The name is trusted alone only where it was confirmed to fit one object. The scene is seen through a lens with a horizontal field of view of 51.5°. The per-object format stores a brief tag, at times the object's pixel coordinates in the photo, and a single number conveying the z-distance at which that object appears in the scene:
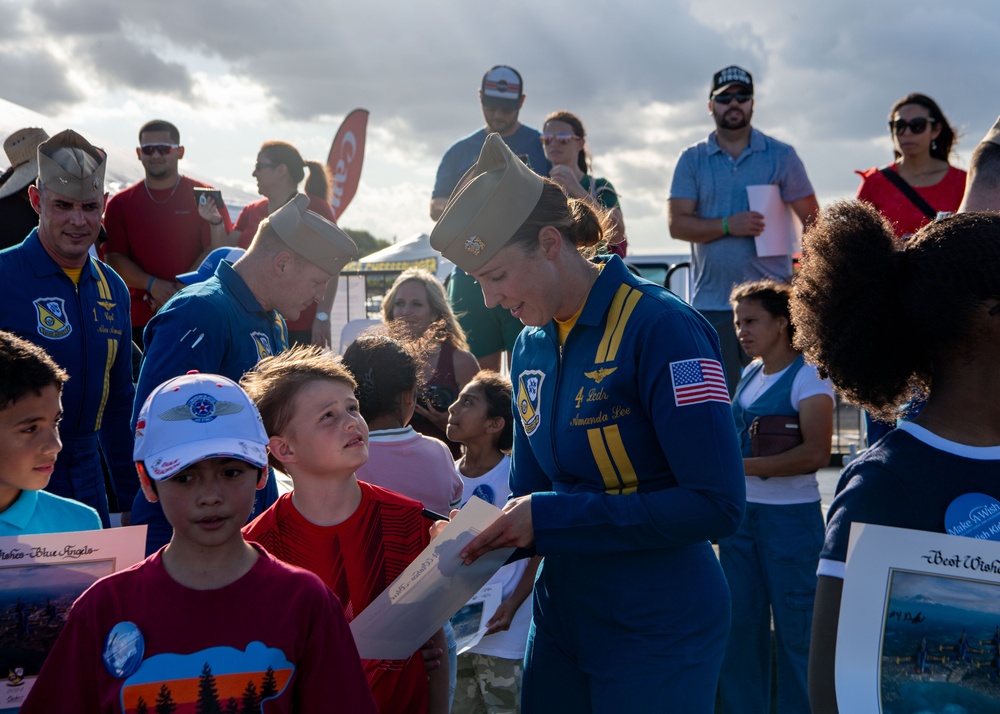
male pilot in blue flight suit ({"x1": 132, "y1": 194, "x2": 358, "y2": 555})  3.54
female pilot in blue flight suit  2.42
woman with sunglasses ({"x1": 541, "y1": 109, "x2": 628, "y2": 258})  6.53
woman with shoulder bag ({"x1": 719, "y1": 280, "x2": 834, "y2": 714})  4.76
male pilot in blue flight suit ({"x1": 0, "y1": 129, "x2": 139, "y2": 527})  4.16
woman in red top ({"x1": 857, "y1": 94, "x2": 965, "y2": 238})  5.97
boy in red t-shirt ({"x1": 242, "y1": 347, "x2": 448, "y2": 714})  2.79
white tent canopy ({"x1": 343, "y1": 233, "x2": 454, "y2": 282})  14.79
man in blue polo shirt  6.45
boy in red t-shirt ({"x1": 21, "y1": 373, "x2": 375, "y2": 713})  2.12
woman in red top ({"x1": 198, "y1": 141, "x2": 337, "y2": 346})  6.74
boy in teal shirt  2.94
